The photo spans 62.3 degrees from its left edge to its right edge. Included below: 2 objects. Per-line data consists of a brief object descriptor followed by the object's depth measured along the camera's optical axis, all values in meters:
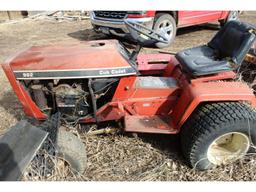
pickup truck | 3.98
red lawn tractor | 1.76
